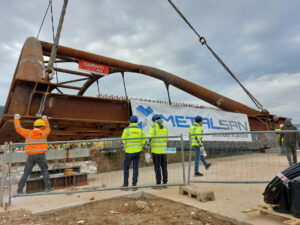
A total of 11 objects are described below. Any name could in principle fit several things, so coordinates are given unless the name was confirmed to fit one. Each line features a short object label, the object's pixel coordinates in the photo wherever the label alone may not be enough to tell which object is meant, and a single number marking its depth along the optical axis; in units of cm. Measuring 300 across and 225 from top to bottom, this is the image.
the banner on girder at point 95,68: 970
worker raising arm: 545
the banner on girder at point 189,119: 898
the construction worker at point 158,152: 590
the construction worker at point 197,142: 698
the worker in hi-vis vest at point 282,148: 945
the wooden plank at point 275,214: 297
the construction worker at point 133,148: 573
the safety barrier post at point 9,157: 475
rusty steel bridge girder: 674
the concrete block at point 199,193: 441
